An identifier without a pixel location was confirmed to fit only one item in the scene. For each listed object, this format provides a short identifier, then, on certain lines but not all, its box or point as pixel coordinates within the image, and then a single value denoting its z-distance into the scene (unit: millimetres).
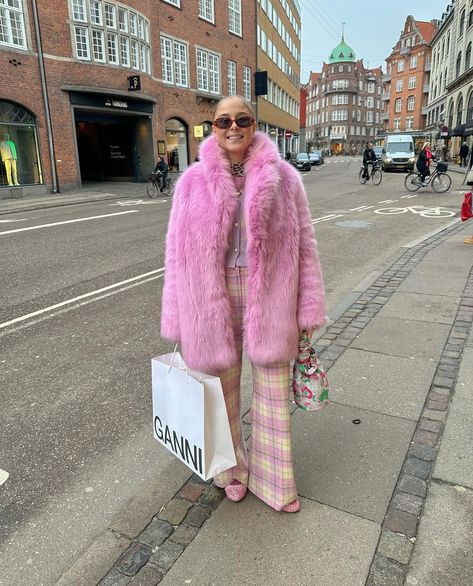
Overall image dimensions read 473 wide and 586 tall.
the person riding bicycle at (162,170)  19953
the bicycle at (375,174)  22750
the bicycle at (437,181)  17653
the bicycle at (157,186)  19703
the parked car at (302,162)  40125
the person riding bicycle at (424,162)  17406
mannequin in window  19000
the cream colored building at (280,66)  41156
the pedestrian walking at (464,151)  25872
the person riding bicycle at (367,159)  21998
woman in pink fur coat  2080
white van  30647
